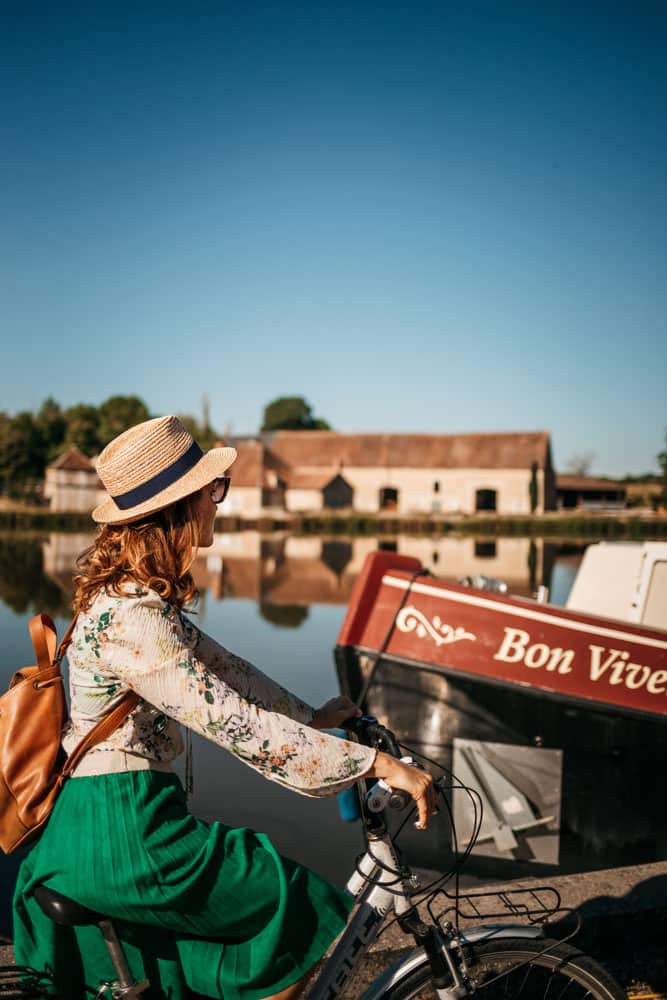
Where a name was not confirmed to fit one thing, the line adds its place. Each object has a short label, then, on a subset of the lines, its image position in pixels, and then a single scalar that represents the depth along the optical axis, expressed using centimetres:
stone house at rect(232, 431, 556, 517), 5531
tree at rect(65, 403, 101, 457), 6188
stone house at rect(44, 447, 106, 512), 5250
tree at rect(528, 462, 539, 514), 5488
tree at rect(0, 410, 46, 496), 5888
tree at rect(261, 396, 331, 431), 10719
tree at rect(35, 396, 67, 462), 6269
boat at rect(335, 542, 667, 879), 559
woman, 161
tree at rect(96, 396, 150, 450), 6888
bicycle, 183
